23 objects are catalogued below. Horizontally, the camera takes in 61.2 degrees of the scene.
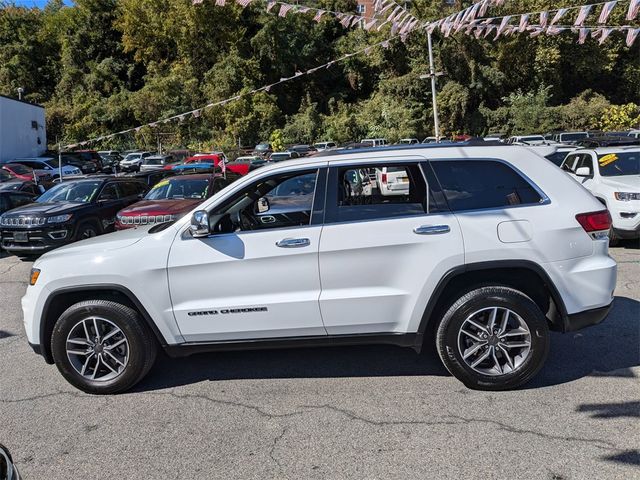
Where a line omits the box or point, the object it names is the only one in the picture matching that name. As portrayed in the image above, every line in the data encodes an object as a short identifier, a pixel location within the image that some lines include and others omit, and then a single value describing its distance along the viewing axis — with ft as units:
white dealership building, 103.76
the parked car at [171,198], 31.04
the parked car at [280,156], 97.09
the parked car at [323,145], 123.95
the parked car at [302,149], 119.32
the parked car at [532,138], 93.59
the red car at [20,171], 78.02
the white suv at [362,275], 13.30
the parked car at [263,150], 131.44
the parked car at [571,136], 96.53
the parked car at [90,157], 108.88
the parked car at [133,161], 118.73
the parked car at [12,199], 41.19
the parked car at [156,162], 112.48
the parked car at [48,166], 91.18
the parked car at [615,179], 29.91
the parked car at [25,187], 45.11
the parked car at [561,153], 44.36
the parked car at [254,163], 90.52
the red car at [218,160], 86.94
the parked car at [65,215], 32.71
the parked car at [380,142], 111.53
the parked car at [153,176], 48.97
